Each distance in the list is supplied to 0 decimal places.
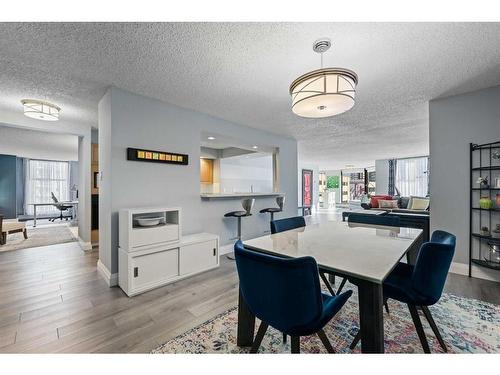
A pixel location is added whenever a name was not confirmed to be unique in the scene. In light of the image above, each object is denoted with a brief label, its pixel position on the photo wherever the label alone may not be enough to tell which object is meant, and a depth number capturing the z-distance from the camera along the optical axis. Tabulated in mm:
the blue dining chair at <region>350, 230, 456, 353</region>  1280
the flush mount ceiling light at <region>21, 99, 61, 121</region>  2988
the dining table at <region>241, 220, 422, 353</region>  1021
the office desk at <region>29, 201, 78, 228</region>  7309
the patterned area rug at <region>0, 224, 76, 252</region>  4391
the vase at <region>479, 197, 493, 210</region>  2678
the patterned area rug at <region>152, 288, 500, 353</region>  1528
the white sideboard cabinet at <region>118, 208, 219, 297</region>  2389
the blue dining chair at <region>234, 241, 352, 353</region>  979
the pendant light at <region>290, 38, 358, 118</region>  1561
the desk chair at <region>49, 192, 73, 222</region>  7639
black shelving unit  2711
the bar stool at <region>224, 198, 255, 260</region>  3745
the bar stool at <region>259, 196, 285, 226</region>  4424
